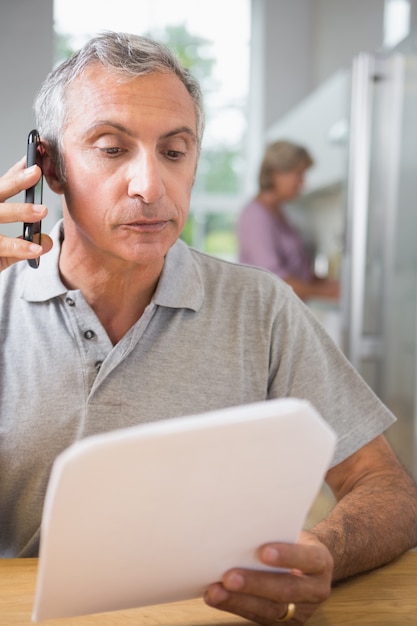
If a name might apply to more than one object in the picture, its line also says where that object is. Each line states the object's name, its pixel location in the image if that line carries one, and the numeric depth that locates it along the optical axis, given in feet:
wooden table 2.74
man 3.69
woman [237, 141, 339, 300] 12.05
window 18.78
